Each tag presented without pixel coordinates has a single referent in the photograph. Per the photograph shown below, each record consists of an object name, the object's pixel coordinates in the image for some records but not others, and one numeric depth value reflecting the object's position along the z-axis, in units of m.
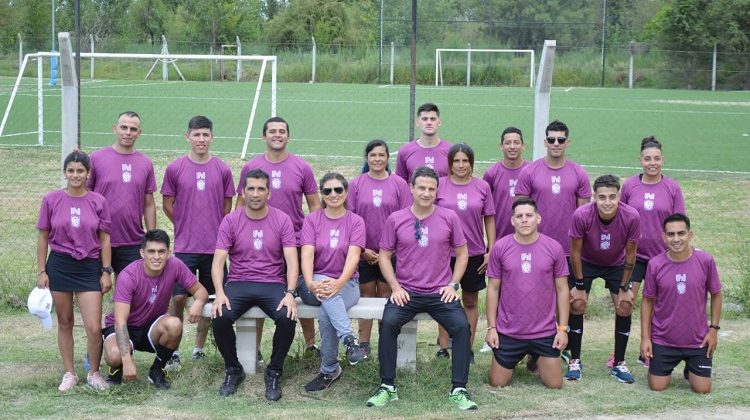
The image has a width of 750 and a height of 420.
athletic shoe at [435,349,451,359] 7.14
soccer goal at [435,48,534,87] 35.53
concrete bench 6.59
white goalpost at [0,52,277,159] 14.55
